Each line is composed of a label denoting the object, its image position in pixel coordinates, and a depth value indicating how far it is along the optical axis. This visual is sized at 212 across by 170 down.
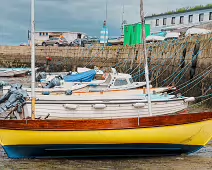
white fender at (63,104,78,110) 15.80
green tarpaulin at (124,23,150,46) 43.15
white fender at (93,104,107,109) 15.73
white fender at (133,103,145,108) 15.73
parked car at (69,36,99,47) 57.09
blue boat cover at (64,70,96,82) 25.70
